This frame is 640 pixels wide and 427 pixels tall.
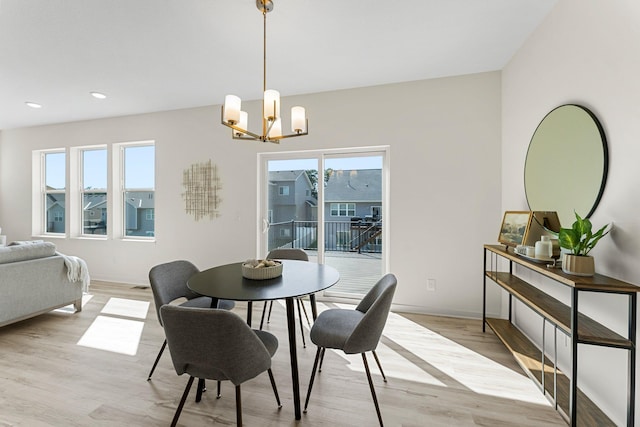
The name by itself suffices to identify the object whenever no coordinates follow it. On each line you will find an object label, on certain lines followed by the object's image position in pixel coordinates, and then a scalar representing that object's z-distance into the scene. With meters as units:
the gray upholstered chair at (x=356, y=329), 1.61
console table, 1.38
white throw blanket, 3.29
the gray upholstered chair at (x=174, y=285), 2.08
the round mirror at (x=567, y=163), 1.71
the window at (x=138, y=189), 4.75
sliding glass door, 3.70
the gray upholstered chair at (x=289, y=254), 2.96
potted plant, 1.55
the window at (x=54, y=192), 5.30
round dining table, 1.61
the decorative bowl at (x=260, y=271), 1.96
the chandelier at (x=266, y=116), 1.87
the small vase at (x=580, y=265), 1.55
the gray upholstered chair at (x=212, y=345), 1.29
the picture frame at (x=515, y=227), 2.25
